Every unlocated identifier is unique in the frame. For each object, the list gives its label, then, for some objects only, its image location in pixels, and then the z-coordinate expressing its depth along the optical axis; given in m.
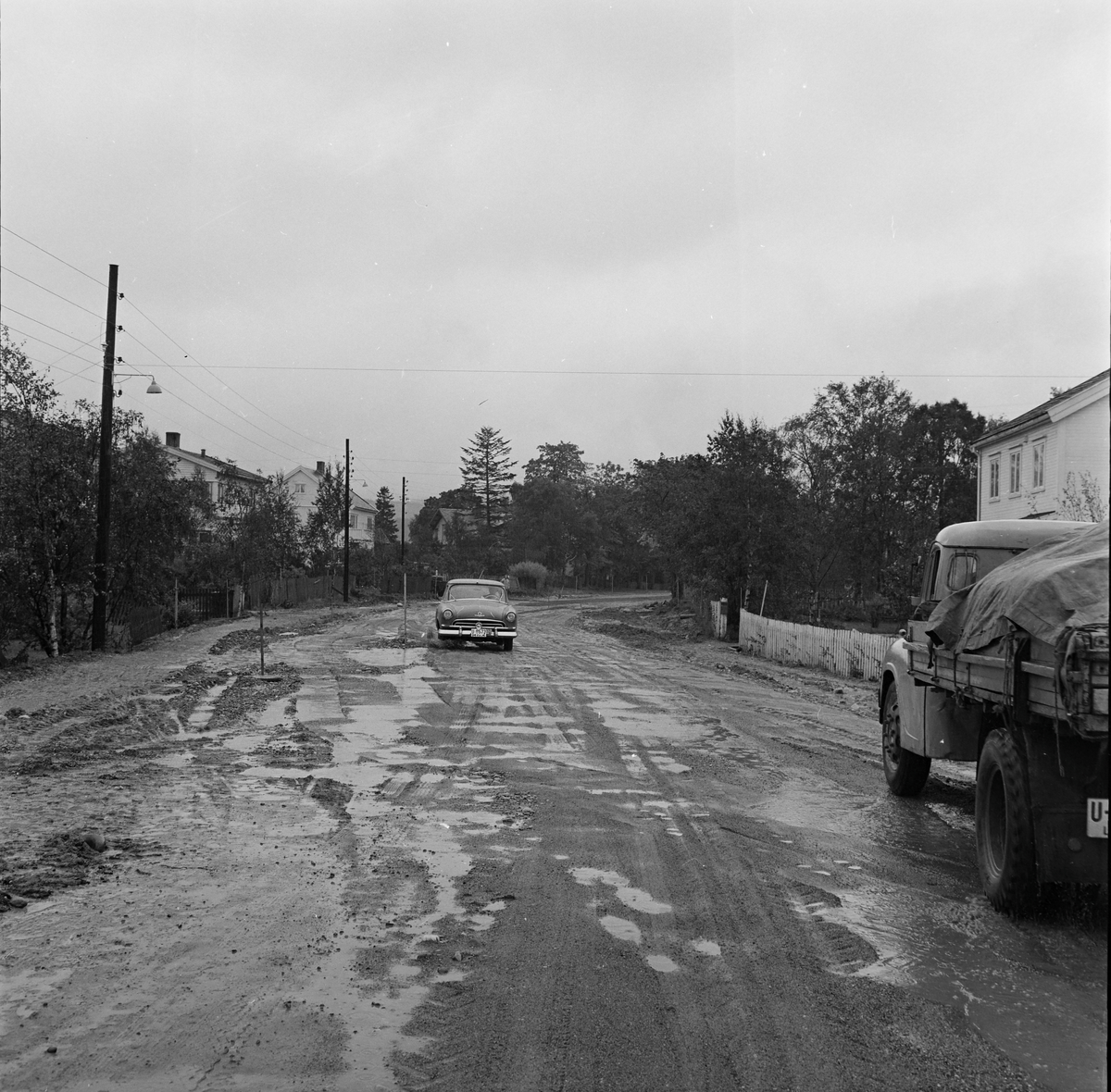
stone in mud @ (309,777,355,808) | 8.56
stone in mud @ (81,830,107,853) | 6.88
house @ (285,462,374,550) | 99.38
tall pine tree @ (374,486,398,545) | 117.94
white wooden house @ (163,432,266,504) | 72.50
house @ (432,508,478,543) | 104.00
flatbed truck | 4.95
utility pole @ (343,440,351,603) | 56.41
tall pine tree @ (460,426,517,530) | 109.69
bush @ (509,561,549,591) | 83.88
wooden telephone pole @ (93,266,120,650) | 24.19
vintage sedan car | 25.47
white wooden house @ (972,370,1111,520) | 28.19
